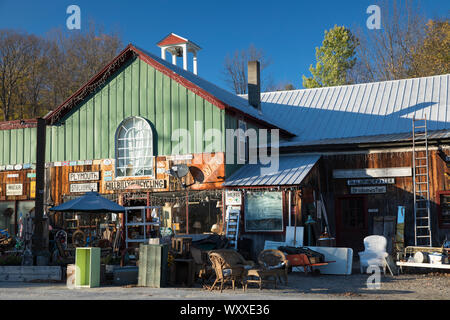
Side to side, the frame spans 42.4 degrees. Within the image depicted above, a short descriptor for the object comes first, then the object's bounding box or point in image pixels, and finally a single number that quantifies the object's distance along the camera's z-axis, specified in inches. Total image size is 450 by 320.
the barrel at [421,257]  645.3
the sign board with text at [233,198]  812.0
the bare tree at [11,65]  1748.3
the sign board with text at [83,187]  909.2
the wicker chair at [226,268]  518.6
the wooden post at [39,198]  652.1
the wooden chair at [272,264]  537.3
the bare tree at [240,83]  1996.8
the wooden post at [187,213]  839.7
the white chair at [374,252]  668.1
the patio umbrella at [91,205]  682.8
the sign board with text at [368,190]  851.4
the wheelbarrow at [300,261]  645.9
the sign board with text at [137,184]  867.8
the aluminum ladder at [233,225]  779.4
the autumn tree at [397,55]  1612.9
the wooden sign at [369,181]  845.8
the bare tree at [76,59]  1845.5
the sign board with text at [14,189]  976.9
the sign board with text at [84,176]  909.8
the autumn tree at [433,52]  1466.5
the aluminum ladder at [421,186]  810.2
